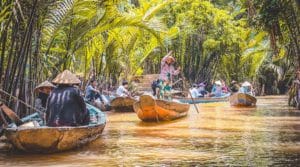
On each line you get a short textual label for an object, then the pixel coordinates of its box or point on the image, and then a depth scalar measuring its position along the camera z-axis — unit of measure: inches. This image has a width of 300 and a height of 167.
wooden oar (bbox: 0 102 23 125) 343.0
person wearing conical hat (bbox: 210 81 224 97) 1095.0
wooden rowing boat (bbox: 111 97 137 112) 741.9
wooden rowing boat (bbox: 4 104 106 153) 301.7
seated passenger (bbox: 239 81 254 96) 935.7
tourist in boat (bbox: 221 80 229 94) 1202.2
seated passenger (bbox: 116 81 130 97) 770.2
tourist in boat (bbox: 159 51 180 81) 657.0
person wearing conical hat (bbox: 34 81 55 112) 409.1
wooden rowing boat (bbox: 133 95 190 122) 546.0
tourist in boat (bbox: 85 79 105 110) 711.7
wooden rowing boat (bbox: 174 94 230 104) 943.7
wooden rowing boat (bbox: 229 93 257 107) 867.4
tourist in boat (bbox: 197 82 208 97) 1071.6
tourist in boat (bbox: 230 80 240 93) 1079.7
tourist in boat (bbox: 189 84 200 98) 1018.1
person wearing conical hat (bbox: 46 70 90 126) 343.0
